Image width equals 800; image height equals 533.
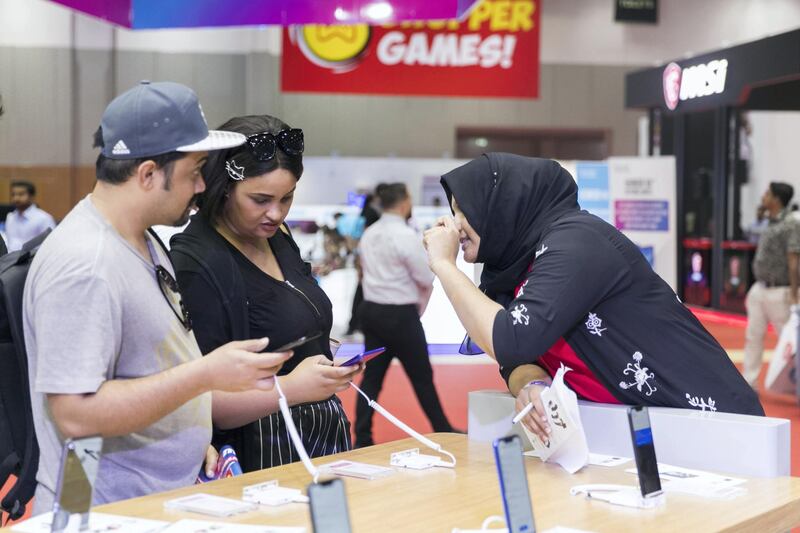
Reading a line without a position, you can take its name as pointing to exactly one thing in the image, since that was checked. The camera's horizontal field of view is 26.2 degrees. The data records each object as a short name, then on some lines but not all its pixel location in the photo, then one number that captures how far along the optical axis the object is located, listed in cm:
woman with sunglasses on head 339
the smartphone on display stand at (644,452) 299
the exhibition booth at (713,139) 1313
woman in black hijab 326
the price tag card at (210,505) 290
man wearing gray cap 285
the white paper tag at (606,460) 333
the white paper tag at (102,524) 278
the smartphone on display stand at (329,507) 249
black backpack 300
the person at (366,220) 1073
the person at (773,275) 974
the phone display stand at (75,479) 267
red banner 1288
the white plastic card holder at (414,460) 329
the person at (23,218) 1127
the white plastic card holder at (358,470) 321
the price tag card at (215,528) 279
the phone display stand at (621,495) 299
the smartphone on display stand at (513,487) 271
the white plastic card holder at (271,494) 298
